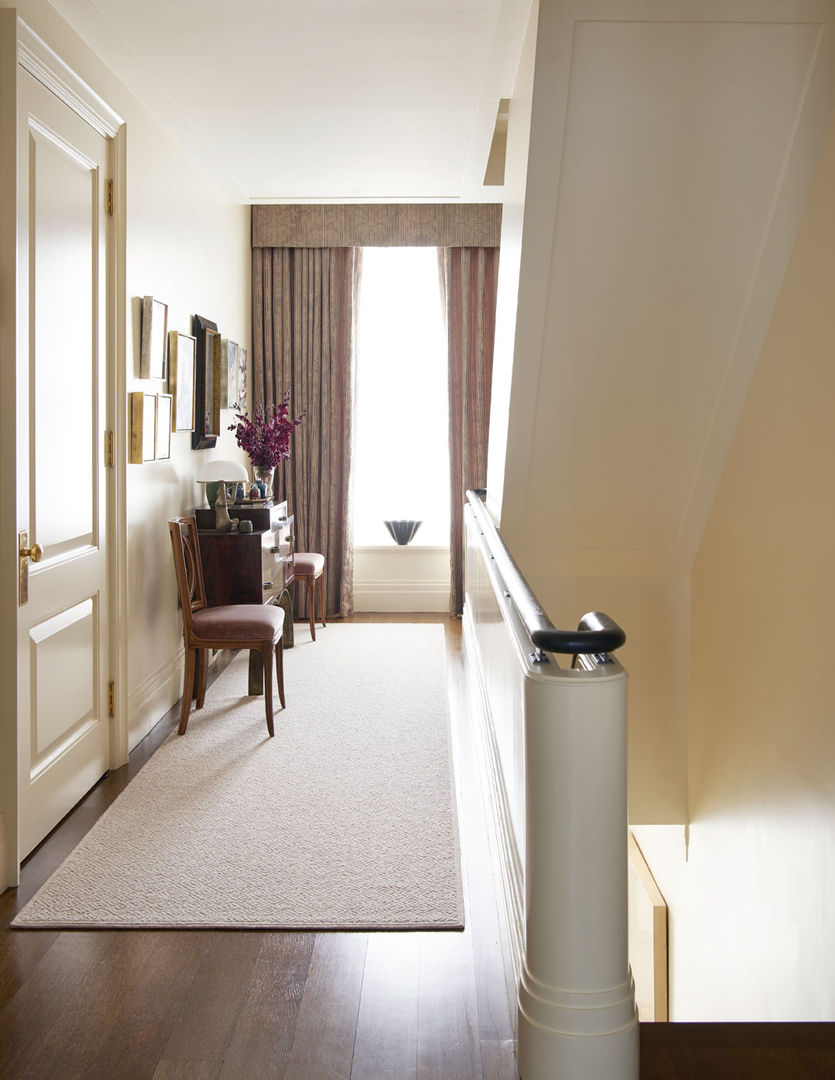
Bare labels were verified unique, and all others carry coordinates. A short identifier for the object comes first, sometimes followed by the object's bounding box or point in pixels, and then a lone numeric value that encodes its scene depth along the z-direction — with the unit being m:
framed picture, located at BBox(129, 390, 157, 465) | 3.83
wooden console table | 4.59
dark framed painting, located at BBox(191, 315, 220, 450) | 5.01
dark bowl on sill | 6.82
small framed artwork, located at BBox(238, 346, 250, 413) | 6.06
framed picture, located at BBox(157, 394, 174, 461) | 4.19
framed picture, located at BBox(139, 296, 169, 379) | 3.92
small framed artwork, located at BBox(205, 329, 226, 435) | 5.27
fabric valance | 6.39
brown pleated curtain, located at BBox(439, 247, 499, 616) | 6.52
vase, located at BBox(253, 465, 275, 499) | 5.48
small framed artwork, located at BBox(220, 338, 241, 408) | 5.46
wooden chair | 4.08
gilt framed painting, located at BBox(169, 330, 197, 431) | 4.43
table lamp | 4.67
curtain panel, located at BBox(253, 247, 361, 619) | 6.53
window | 6.75
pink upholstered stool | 5.79
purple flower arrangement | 5.45
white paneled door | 2.85
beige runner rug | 2.59
